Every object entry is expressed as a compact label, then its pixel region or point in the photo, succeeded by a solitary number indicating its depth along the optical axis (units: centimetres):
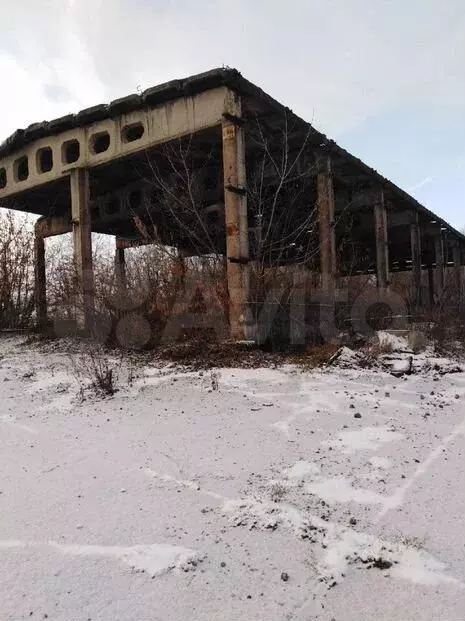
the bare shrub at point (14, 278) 1205
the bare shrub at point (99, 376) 521
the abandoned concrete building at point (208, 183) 788
